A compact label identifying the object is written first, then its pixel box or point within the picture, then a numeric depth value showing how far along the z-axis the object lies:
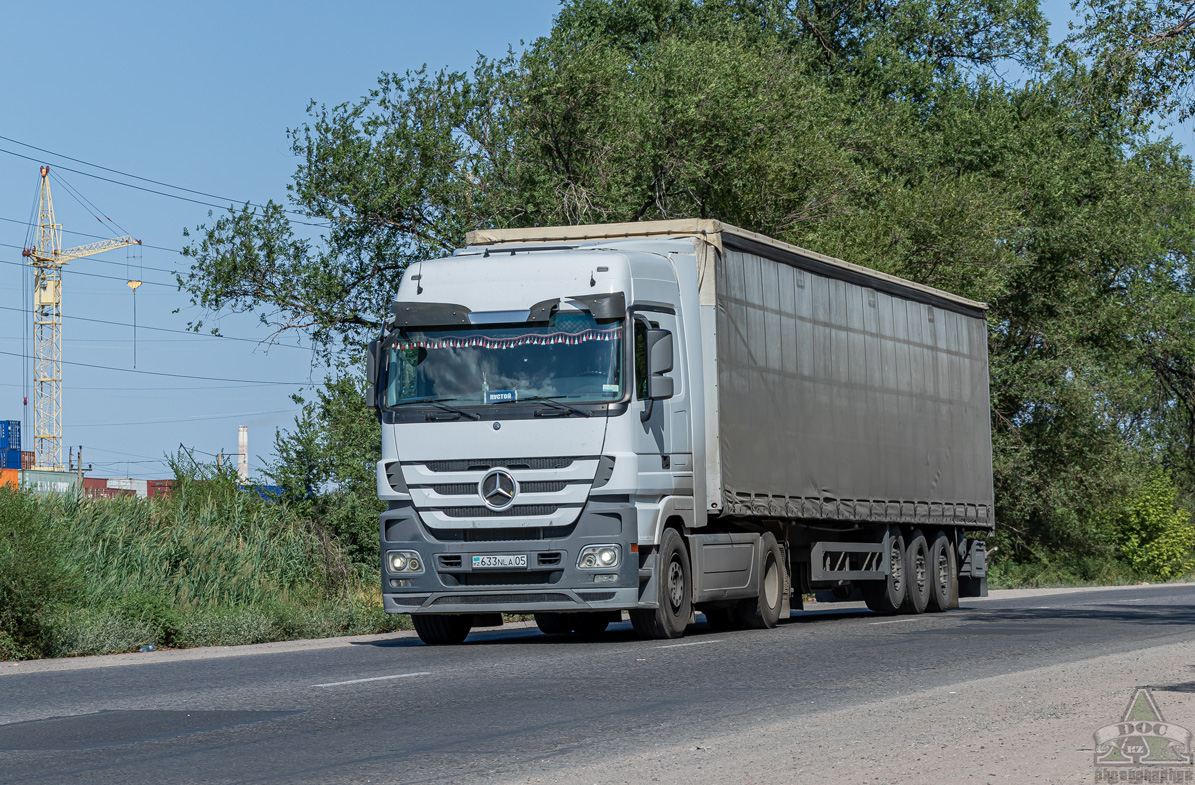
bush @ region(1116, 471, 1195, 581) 54.47
